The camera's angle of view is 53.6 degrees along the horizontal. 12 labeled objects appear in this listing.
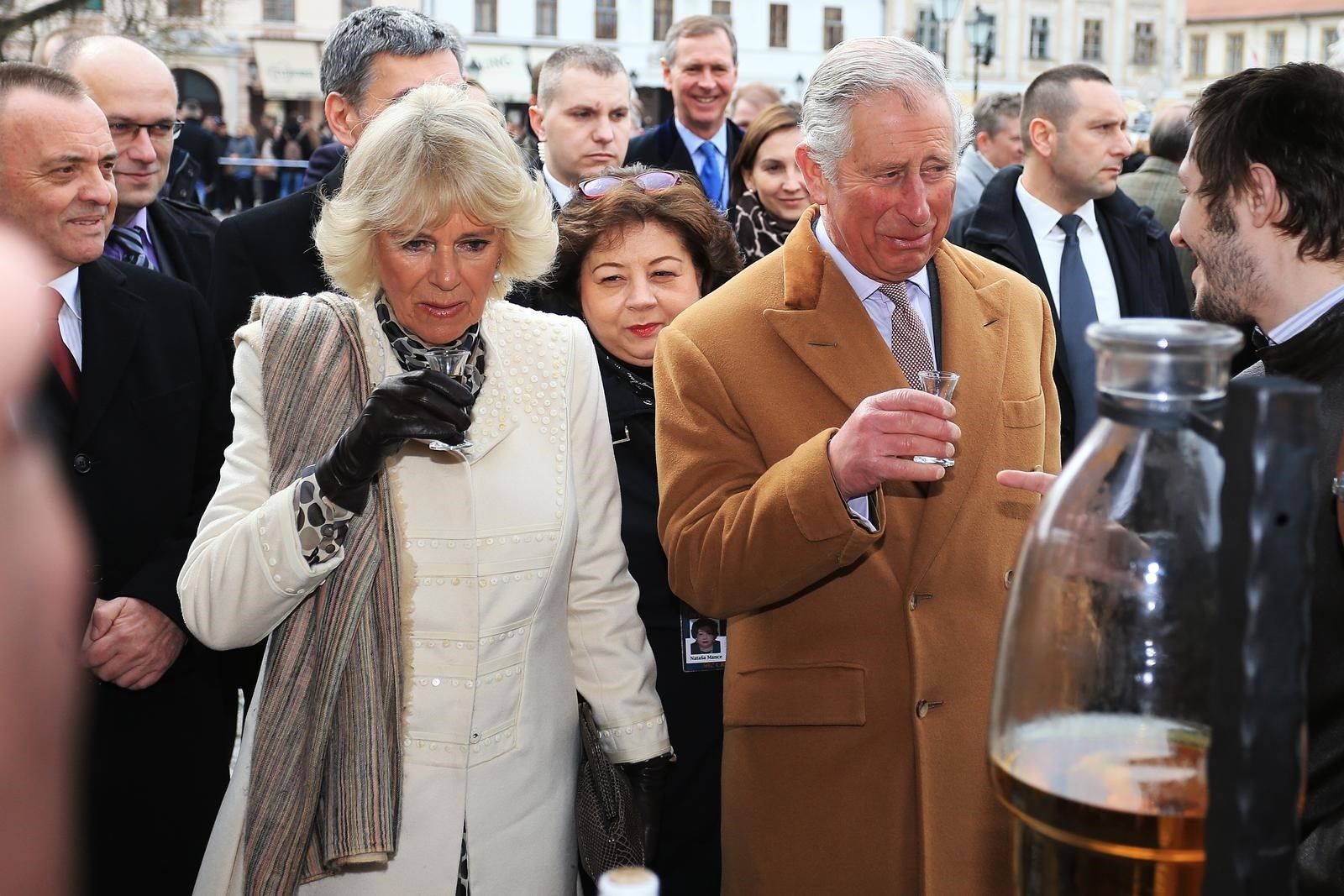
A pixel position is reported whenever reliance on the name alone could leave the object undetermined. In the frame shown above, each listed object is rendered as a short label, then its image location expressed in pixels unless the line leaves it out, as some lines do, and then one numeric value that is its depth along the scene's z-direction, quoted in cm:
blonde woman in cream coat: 240
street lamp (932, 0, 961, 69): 2048
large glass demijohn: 103
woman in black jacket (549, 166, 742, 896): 324
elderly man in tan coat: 258
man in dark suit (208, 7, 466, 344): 391
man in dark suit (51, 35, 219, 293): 442
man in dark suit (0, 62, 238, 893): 305
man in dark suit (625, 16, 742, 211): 689
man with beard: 217
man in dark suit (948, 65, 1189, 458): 553
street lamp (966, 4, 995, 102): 2088
